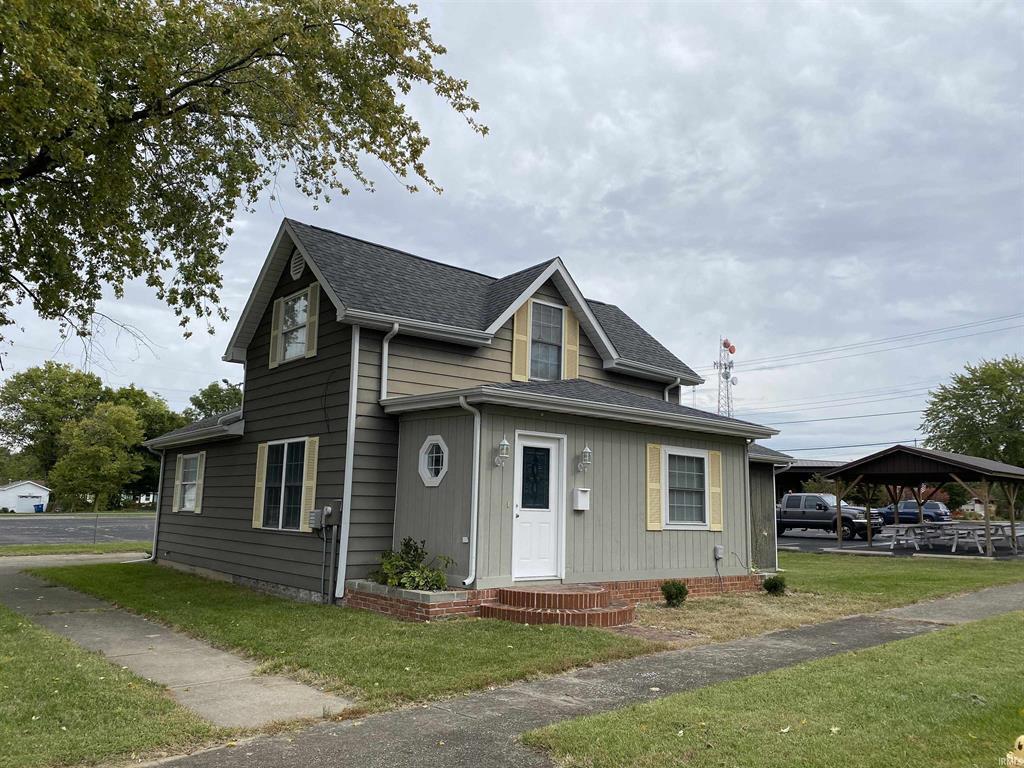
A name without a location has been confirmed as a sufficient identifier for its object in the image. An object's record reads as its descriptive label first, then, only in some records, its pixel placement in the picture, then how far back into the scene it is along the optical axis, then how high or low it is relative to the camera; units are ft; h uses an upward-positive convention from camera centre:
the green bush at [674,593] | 35.40 -3.91
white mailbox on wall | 34.99 +0.42
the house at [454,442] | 33.30 +3.24
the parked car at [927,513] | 111.73 +0.50
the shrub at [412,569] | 31.53 -2.79
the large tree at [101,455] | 117.39 +7.99
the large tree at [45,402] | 187.11 +24.20
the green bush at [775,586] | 40.24 -3.93
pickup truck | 100.89 -0.18
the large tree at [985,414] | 136.05 +19.47
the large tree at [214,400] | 185.68 +25.91
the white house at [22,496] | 172.35 +0.21
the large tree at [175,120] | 25.86 +16.41
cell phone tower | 174.81 +33.55
